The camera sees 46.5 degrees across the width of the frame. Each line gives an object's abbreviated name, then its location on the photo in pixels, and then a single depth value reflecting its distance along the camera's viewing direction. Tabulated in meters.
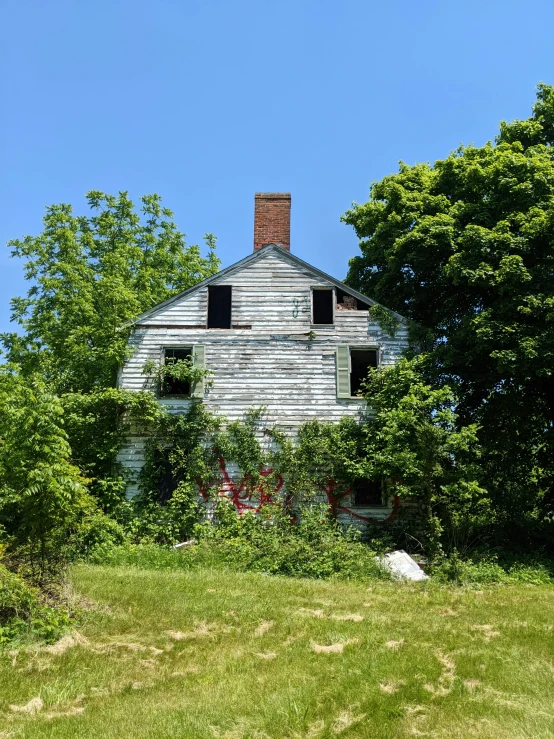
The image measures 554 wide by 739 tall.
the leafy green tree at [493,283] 16.88
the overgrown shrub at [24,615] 8.83
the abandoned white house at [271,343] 18.17
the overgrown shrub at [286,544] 13.67
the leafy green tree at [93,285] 21.83
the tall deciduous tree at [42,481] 9.60
